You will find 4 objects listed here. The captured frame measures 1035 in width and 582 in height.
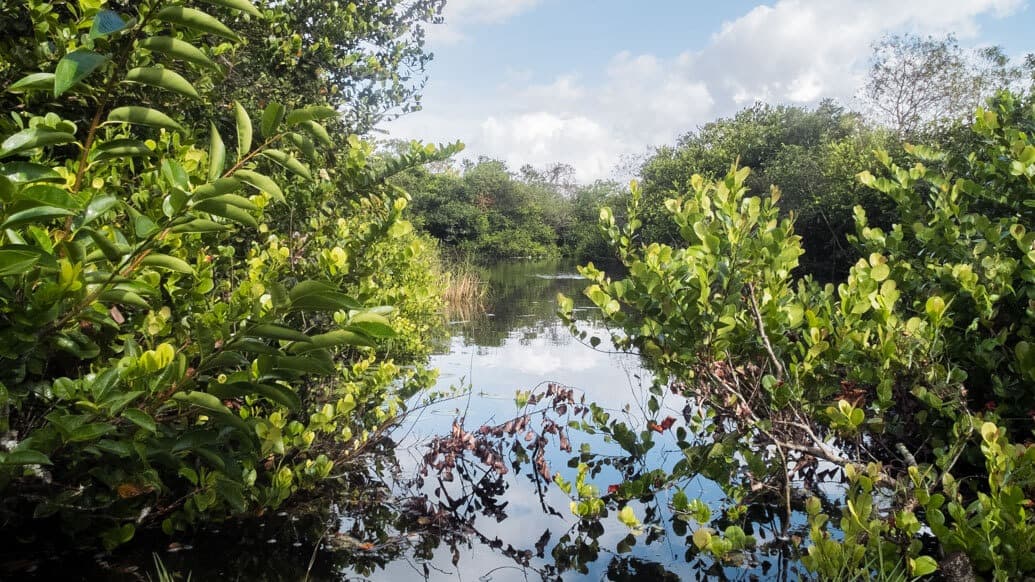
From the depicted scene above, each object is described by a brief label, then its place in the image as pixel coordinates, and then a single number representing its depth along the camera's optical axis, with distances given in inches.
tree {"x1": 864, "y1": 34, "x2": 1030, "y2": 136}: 781.3
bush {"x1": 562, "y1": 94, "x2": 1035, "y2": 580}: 87.3
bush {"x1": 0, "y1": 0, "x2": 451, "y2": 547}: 45.6
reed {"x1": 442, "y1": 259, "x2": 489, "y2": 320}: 497.5
